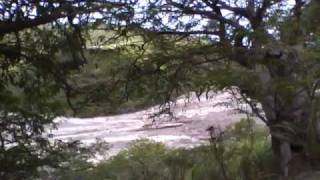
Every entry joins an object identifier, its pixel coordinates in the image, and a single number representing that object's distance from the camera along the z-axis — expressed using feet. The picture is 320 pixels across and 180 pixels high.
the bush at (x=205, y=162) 31.07
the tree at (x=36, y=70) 19.92
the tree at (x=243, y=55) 26.48
